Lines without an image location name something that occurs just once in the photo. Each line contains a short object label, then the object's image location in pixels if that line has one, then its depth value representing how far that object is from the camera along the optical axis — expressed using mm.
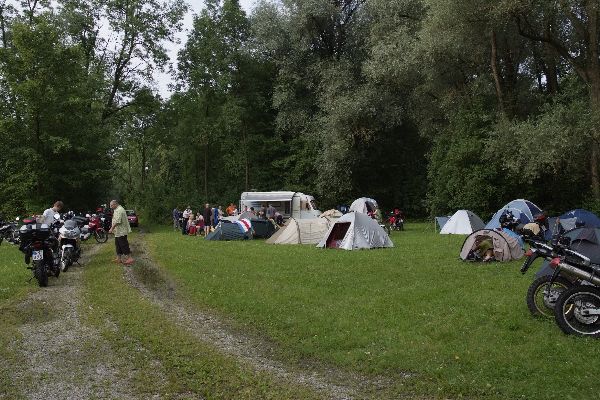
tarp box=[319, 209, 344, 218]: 22297
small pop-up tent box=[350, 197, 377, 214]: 26516
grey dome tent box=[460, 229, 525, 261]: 12555
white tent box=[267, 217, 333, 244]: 18797
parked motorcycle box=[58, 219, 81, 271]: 12125
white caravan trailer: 27258
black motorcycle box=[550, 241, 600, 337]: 6145
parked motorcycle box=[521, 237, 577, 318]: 6867
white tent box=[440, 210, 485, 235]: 20469
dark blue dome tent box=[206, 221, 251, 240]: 20781
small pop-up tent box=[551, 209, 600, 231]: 16609
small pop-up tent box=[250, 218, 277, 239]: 21672
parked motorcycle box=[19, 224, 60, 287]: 10195
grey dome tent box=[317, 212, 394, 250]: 16203
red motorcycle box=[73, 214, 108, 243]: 19402
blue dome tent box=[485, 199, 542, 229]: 17047
